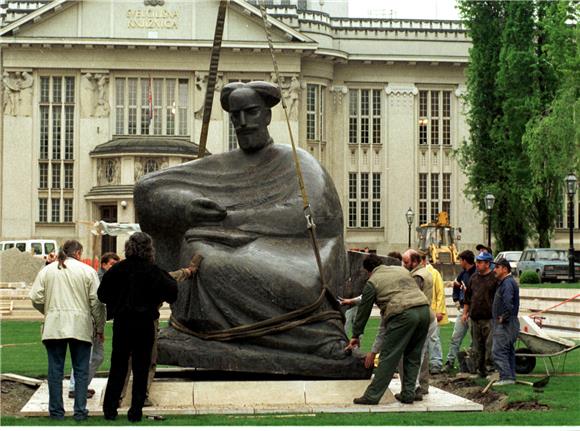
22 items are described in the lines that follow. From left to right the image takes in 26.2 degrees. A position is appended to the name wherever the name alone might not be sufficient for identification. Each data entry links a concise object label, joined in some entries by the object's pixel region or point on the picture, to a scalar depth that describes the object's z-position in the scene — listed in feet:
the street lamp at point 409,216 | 190.90
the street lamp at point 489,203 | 148.05
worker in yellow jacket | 57.16
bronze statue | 41.14
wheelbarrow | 53.83
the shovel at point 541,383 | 48.80
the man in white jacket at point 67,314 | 38.65
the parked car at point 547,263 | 157.48
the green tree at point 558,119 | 137.69
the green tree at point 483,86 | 182.91
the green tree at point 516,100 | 175.63
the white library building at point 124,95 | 193.36
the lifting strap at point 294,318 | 41.06
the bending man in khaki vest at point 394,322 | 40.45
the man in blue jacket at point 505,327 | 50.03
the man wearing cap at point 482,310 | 53.78
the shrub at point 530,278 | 136.29
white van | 172.76
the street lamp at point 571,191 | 129.39
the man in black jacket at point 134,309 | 36.88
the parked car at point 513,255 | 170.67
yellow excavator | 166.78
